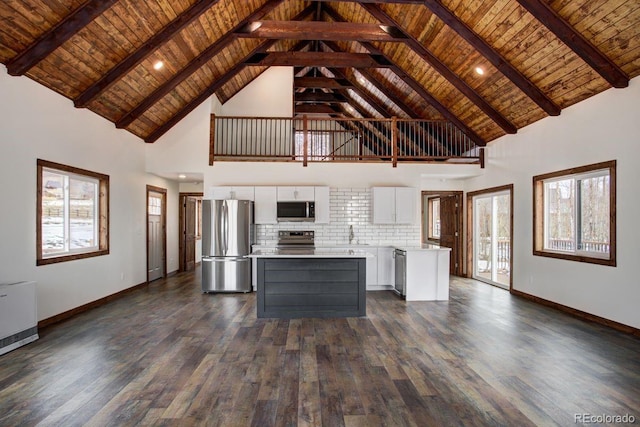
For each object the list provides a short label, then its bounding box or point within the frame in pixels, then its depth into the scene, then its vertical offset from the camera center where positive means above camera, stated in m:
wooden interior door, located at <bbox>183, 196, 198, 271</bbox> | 9.45 -0.44
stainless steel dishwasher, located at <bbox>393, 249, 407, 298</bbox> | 6.16 -1.00
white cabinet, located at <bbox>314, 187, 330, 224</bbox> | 7.09 +0.23
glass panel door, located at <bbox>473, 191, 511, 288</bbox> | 7.35 -0.50
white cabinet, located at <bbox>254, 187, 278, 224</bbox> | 7.06 +0.20
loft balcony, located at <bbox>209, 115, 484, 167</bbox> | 7.24 +1.65
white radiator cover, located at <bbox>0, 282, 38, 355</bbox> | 3.59 -1.00
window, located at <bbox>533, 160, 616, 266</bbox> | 4.76 +0.00
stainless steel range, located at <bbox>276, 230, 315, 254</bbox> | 7.22 -0.46
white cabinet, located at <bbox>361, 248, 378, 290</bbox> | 6.92 -1.04
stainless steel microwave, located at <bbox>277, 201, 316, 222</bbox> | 6.98 +0.08
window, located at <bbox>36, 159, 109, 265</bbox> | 4.64 +0.04
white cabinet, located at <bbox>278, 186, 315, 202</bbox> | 7.05 +0.40
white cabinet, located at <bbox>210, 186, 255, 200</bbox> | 7.07 +0.43
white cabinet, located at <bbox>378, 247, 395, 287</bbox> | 6.93 -0.96
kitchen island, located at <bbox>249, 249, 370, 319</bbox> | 5.00 -0.97
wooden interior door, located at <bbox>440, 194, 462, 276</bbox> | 8.67 -0.32
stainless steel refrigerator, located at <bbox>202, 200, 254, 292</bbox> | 6.70 -0.55
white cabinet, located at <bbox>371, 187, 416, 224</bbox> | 7.14 +0.19
